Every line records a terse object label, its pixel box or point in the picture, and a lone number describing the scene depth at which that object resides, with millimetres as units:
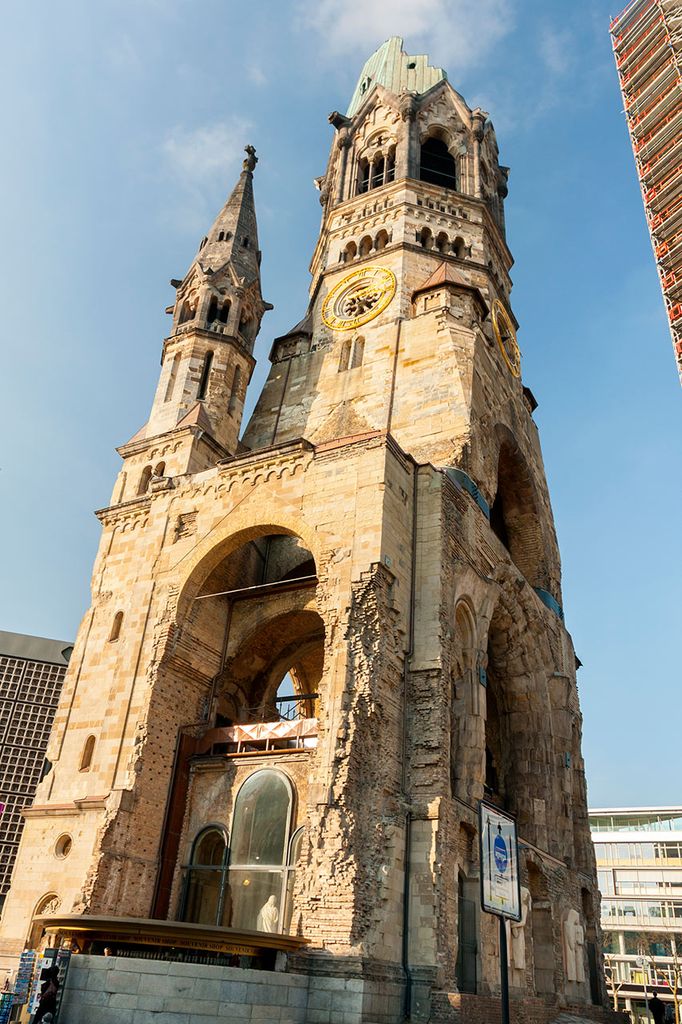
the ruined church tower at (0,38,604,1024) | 17984
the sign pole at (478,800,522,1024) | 13633
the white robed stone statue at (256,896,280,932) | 18594
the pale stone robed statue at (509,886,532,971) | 20873
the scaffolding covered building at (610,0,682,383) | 40219
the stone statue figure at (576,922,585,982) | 24747
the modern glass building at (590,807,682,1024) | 56906
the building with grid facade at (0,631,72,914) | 30391
